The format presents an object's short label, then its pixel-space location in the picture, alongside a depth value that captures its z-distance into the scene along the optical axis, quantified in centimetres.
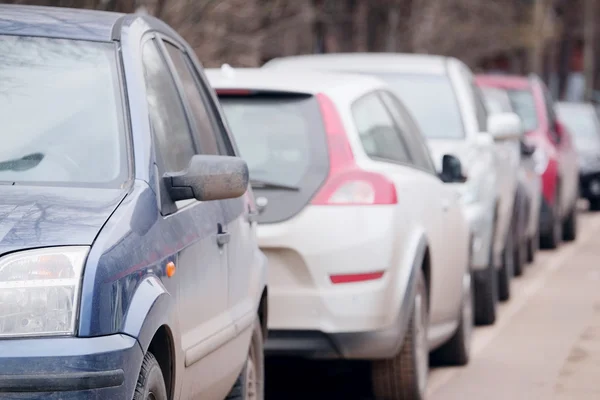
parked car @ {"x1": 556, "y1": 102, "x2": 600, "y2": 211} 2509
